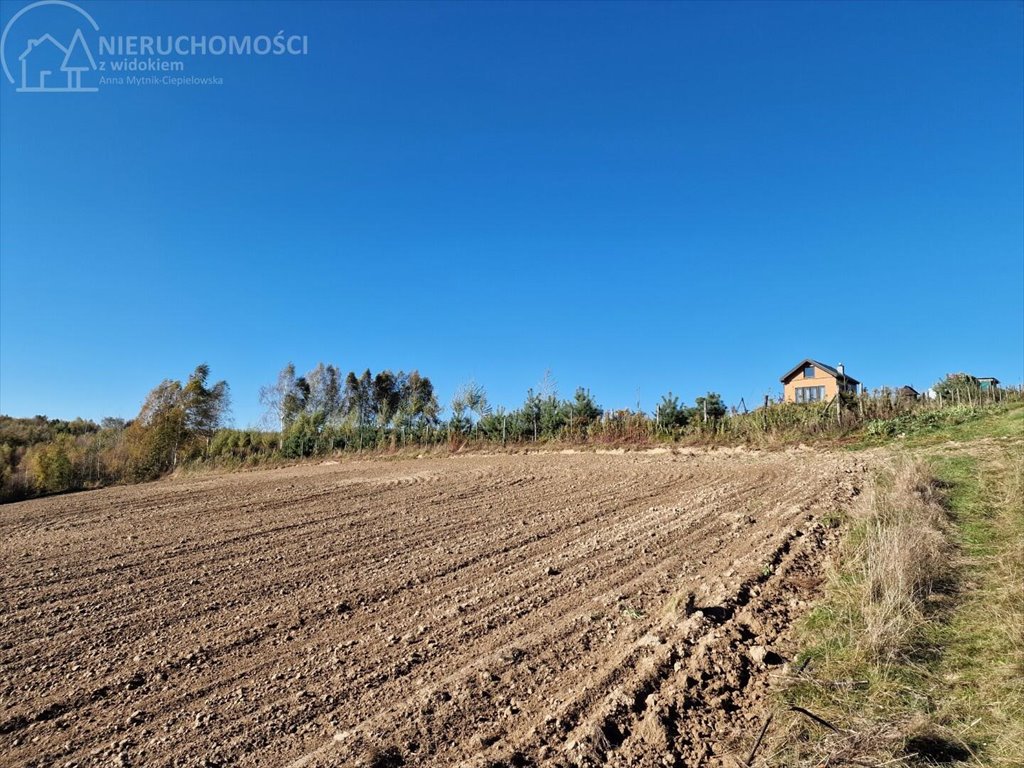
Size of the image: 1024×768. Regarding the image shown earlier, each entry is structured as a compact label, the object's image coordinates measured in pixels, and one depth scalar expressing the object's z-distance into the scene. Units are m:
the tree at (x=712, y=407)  19.97
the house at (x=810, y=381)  40.41
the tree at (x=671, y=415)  19.98
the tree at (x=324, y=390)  50.06
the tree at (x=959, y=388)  18.37
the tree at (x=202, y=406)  33.31
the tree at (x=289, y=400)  46.26
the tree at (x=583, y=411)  22.38
